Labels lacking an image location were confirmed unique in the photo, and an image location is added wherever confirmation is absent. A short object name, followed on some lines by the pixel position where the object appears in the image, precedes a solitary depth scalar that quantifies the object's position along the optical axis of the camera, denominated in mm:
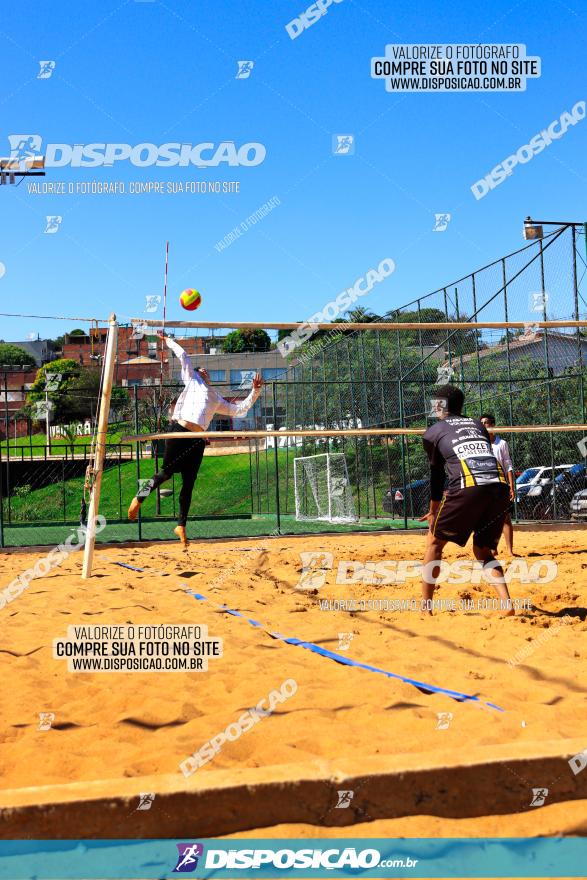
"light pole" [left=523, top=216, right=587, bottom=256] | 17094
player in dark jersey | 5312
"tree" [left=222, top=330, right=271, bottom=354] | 45562
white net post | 6722
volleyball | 7684
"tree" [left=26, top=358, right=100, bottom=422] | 41656
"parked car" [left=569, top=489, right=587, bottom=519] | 15203
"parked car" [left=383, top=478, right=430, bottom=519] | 17859
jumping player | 8000
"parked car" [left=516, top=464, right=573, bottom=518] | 16095
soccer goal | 18781
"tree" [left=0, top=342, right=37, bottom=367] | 82188
